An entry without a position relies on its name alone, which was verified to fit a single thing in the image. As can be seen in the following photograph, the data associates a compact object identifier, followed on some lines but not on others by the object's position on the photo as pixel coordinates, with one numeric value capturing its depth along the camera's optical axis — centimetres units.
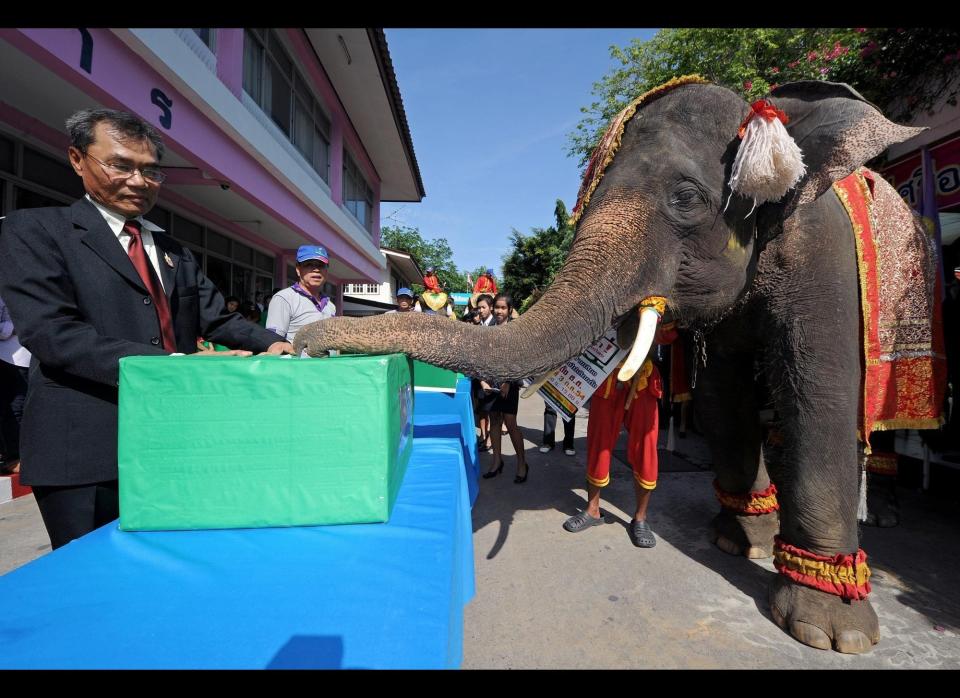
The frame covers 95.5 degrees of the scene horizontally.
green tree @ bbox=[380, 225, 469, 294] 4400
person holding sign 292
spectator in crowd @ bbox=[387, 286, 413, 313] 705
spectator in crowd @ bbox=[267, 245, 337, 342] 368
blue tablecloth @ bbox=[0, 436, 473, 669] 85
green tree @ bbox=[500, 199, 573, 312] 2061
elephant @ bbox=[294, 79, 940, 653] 183
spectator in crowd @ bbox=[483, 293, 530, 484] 430
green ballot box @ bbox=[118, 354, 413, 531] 128
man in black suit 131
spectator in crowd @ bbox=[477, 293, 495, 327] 546
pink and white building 332
